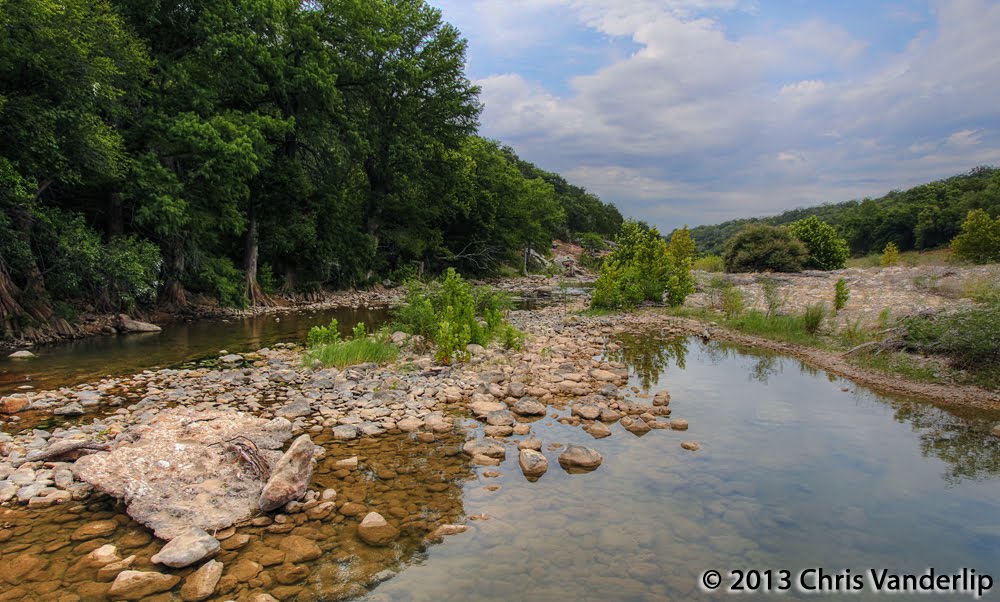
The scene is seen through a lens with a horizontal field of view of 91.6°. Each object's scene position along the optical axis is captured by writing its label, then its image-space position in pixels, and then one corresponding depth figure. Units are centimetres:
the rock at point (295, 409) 707
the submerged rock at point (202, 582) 341
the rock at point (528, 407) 749
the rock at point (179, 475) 427
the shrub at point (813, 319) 1323
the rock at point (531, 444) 614
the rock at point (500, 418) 695
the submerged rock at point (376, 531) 419
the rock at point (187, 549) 368
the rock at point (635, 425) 683
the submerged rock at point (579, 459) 568
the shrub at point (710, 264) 3681
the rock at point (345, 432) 637
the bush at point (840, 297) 1495
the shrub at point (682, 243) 2740
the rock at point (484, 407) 736
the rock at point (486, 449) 593
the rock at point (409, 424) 673
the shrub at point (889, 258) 2963
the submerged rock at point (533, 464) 548
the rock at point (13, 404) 691
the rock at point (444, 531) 429
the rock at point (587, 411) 734
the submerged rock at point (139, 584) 338
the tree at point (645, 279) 1925
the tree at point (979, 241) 2484
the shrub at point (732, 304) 1600
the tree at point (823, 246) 3066
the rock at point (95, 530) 404
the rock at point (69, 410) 689
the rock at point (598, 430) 669
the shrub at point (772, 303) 1494
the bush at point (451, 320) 1021
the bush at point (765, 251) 2938
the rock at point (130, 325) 1390
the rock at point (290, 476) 452
